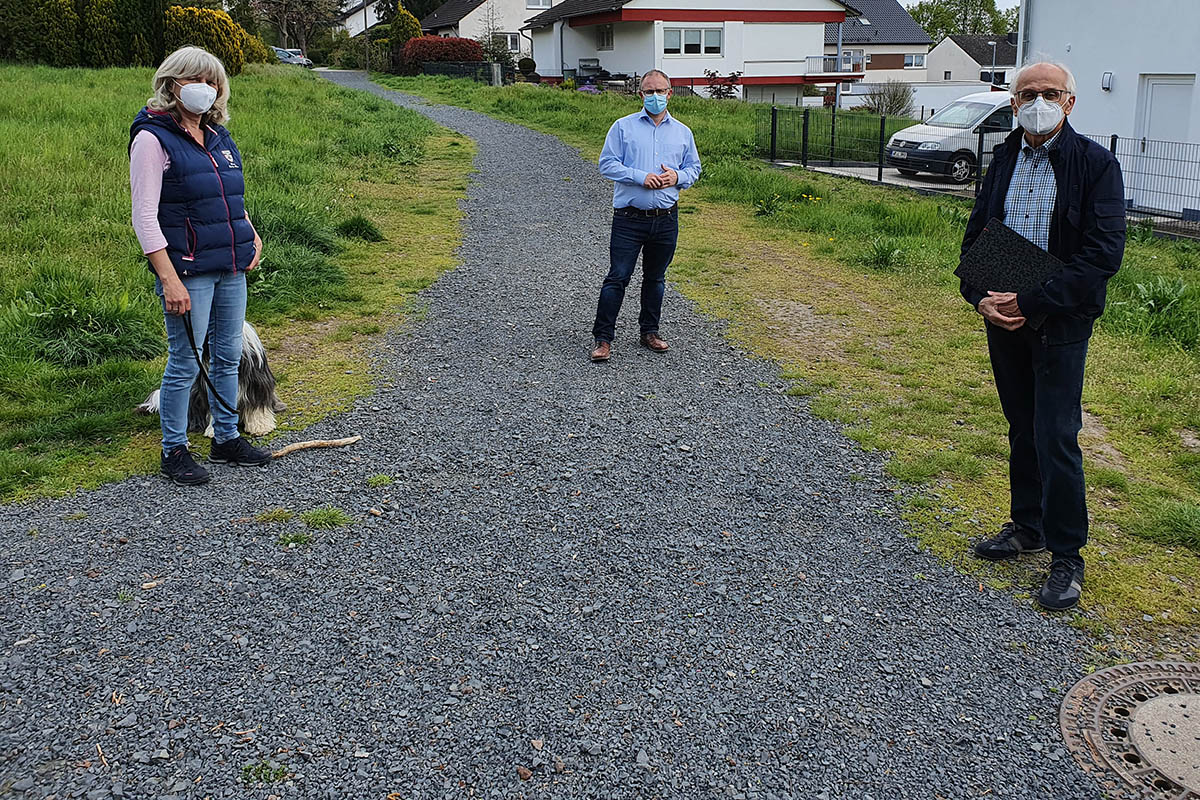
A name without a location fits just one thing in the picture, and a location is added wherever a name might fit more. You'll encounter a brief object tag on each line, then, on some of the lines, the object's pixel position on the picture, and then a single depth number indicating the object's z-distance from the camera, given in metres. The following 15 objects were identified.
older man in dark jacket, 3.68
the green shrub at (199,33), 30.55
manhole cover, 2.99
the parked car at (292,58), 57.00
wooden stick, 5.41
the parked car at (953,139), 17.69
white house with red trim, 42.94
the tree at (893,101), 37.25
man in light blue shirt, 6.79
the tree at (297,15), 65.81
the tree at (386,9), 67.94
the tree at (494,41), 50.66
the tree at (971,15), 118.88
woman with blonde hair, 4.48
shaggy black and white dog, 5.61
